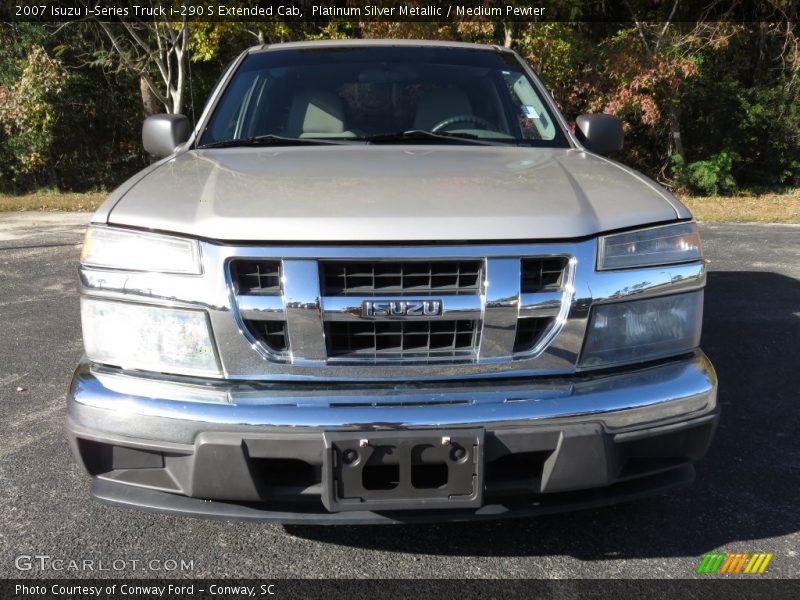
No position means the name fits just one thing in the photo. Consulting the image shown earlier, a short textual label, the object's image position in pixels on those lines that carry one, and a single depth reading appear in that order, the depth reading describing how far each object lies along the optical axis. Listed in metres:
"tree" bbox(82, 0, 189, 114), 12.97
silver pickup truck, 1.99
